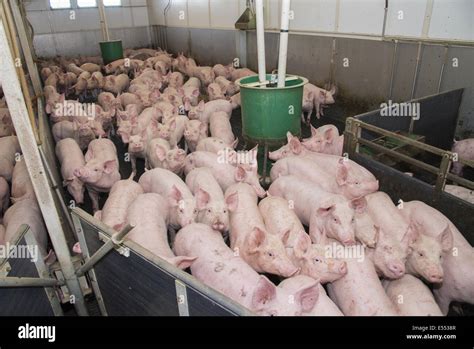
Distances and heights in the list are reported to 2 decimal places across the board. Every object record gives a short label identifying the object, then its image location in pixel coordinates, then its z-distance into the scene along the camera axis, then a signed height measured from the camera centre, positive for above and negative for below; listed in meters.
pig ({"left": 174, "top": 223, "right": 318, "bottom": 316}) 2.38 -1.78
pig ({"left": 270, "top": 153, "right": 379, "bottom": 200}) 3.82 -1.69
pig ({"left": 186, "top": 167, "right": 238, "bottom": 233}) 3.46 -1.73
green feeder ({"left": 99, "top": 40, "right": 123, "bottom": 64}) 11.19 -0.87
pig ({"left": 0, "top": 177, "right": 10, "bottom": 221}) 4.39 -1.92
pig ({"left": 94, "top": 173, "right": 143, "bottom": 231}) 3.52 -1.75
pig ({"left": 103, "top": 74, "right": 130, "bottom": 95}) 9.16 -1.49
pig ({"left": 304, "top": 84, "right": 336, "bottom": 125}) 7.11 -1.45
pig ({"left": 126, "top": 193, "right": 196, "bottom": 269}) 3.12 -1.74
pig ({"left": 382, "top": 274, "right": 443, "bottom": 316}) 2.60 -1.97
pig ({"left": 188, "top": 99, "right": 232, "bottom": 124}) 6.67 -1.59
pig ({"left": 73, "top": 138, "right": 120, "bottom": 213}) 4.32 -1.68
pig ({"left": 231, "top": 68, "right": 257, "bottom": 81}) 9.20 -1.32
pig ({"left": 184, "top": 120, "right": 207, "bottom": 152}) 5.61 -1.63
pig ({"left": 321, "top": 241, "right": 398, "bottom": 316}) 2.62 -1.92
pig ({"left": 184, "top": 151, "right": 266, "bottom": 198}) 4.24 -1.75
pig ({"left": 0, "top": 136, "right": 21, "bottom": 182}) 4.83 -1.68
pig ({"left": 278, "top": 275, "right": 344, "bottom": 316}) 2.53 -1.88
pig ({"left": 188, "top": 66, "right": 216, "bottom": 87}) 9.42 -1.38
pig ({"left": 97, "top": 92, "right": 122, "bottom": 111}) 7.03 -1.49
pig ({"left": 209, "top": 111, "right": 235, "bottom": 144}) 5.78 -1.67
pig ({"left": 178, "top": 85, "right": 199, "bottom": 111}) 7.49 -1.48
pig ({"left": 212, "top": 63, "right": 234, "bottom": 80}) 9.67 -1.33
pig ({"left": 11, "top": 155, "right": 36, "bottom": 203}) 4.08 -1.76
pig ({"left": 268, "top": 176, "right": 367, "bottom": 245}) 3.24 -1.75
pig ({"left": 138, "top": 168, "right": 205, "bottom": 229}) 3.58 -1.73
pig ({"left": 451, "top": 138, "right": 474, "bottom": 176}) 4.80 -1.73
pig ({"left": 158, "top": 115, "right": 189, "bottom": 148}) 5.58 -1.60
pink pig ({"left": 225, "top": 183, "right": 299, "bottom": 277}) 2.87 -1.79
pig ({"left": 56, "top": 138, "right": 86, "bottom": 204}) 4.53 -1.71
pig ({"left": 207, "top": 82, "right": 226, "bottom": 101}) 7.86 -1.51
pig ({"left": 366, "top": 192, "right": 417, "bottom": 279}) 2.89 -1.78
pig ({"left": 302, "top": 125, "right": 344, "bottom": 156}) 5.11 -1.66
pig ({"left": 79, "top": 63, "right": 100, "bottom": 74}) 11.04 -1.30
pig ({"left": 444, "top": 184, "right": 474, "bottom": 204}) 3.62 -1.69
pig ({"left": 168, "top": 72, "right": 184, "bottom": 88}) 9.04 -1.44
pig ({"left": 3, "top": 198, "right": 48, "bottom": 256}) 3.47 -1.78
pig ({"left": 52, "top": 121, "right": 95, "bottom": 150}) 5.82 -1.64
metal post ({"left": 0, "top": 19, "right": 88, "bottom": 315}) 2.04 -0.77
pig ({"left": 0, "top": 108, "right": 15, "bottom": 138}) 5.94 -1.54
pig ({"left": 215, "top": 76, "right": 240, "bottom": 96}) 8.43 -1.51
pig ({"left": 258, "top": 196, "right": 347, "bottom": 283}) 2.79 -1.79
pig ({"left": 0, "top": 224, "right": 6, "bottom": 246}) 3.37 -1.84
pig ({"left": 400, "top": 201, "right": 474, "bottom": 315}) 2.89 -1.90
